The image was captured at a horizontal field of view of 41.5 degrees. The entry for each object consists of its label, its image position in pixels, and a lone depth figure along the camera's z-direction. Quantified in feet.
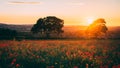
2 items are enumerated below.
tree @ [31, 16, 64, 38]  127.58
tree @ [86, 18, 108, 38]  127.46
